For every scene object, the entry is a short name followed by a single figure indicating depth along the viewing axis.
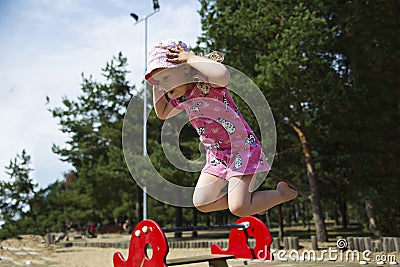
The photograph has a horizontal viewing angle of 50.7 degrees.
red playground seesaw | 3.80
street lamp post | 19.47
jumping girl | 3.21
